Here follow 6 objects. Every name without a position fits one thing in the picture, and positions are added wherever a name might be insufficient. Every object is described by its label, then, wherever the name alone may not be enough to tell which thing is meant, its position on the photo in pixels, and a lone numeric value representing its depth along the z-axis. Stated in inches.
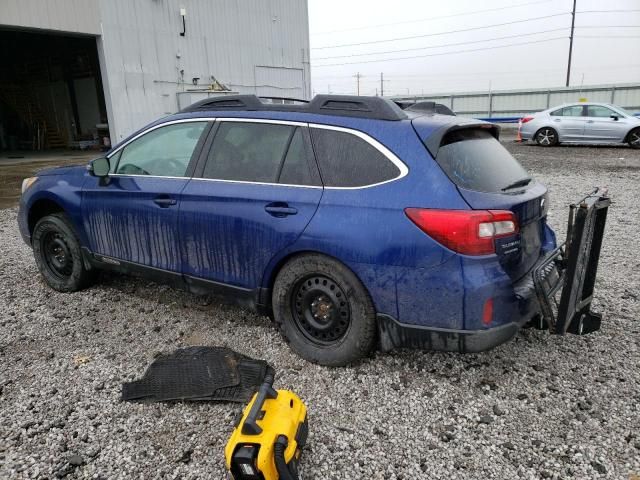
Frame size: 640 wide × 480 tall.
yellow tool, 78.3
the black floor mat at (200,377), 113.5
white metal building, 625.0
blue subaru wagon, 102.3
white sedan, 609.3
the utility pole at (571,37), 1622.8
